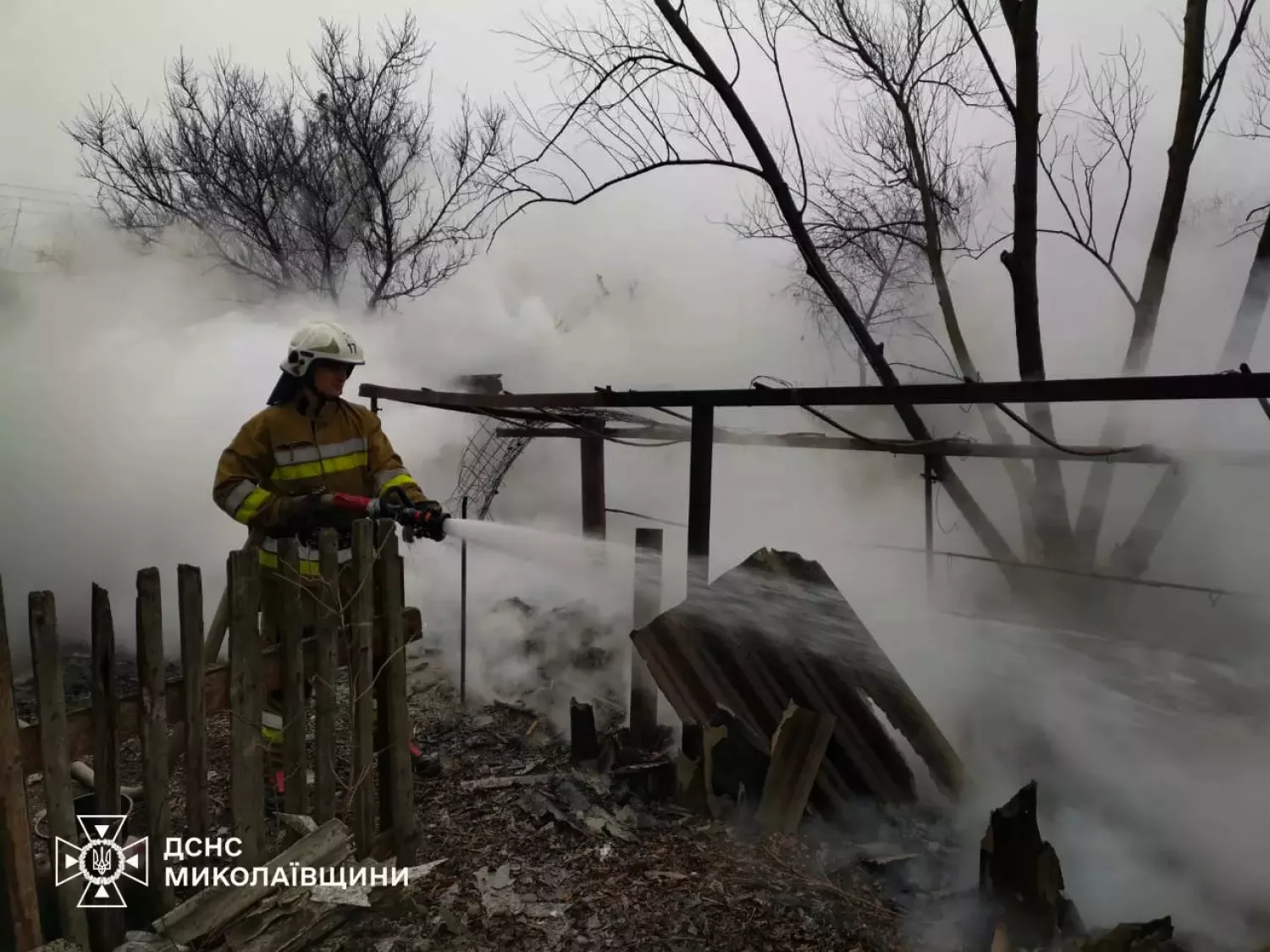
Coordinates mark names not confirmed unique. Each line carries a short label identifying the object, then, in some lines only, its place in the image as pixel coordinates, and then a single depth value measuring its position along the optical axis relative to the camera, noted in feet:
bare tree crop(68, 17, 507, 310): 43.39
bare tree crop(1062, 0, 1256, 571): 18.16
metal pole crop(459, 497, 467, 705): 17.03
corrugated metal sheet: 12.61
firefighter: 11.90
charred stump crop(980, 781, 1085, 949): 9.20
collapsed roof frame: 9.36
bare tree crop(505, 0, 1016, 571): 18.39
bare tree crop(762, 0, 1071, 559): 19.76
